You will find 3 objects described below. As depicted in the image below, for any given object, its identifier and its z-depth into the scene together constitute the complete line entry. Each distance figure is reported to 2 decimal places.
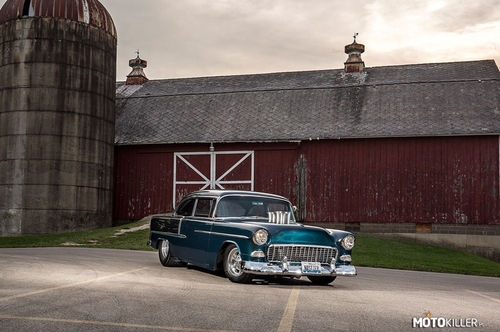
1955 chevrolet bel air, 9.15
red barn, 23.94
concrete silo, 24.64
